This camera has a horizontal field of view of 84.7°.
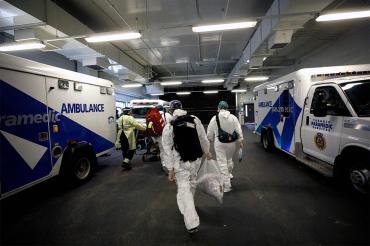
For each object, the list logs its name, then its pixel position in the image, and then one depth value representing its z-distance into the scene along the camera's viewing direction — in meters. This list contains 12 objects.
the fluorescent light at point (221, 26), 4.73
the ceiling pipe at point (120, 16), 5.43
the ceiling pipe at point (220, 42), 5.78
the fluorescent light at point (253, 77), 13.42
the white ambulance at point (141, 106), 9.59
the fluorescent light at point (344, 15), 4.38
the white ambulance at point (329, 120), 3.37
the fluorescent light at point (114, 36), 5.11
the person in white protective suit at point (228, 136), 3.90
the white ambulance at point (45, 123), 3.15
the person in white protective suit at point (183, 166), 2.65
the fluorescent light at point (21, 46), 5.56
